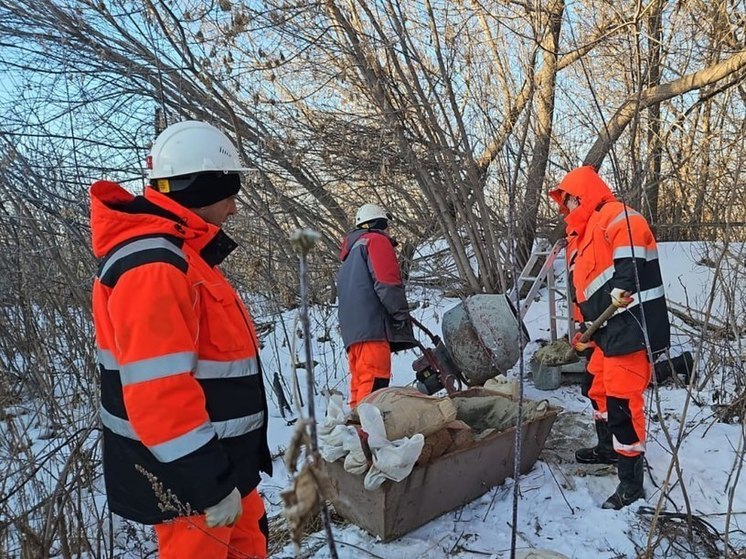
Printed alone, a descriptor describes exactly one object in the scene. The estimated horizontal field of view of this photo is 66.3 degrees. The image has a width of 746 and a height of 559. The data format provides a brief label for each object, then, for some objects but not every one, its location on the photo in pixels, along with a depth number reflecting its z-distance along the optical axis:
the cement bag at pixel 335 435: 3.14
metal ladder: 6.13
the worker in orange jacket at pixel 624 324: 3.49
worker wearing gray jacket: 4.67
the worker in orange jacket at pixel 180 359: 1.85
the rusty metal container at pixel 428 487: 3.20
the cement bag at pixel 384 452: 3.00
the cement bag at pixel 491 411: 4.05
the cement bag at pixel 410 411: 3.19
